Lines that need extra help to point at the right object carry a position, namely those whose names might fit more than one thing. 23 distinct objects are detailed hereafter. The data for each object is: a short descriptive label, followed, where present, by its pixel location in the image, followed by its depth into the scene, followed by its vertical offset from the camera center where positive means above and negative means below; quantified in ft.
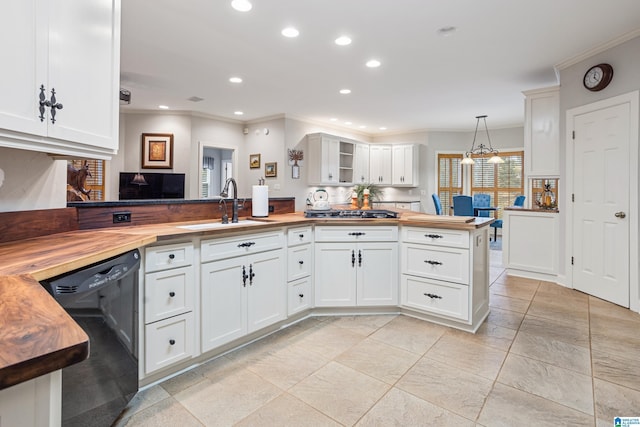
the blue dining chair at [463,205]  21.27 +0.60
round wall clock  11.20 +4.73
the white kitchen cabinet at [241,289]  7.29 -1.81
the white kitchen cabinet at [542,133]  14.19 +3.55
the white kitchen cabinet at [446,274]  8.87 -1.66
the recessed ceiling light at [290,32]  9.91 +5.39
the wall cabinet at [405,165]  25.12 +3.63
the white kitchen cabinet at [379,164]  25.66 +3.79
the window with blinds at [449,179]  26.18 +2.76
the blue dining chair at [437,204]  22.70 +0.69
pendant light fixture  21.21 +4.69
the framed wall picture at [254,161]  21.60 +3.33
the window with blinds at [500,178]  24.72 +2.75
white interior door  10.89 +0.42
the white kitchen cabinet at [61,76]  3.96 +1.83
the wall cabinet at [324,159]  20.88 +3.43
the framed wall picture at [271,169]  20.57 +2.67
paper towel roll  10.55 +0.37
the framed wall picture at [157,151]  19.30 +3.52
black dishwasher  4.08 -1.85
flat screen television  18.81 +1.42
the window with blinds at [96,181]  18.58 +1.65
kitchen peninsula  5.27 -0.76
